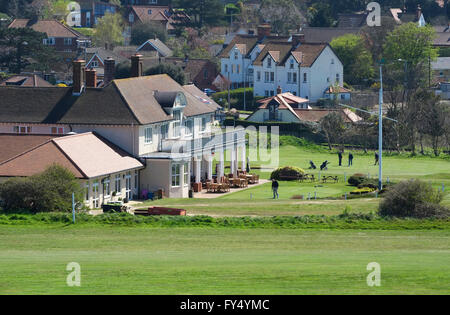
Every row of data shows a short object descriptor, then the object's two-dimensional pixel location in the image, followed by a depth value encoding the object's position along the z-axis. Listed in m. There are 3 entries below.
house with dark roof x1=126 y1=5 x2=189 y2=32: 155.38
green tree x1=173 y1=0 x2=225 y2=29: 152.12
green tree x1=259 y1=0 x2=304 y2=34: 150.25
